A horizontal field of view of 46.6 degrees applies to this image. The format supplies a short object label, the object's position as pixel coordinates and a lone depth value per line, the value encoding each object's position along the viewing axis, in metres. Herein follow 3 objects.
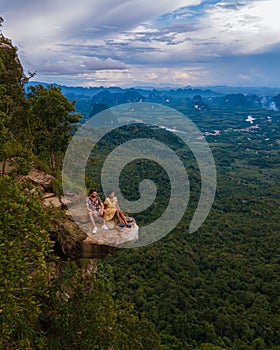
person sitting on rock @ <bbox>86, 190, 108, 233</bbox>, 8.45
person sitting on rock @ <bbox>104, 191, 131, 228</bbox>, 8.77
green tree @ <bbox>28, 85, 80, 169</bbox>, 10.95
